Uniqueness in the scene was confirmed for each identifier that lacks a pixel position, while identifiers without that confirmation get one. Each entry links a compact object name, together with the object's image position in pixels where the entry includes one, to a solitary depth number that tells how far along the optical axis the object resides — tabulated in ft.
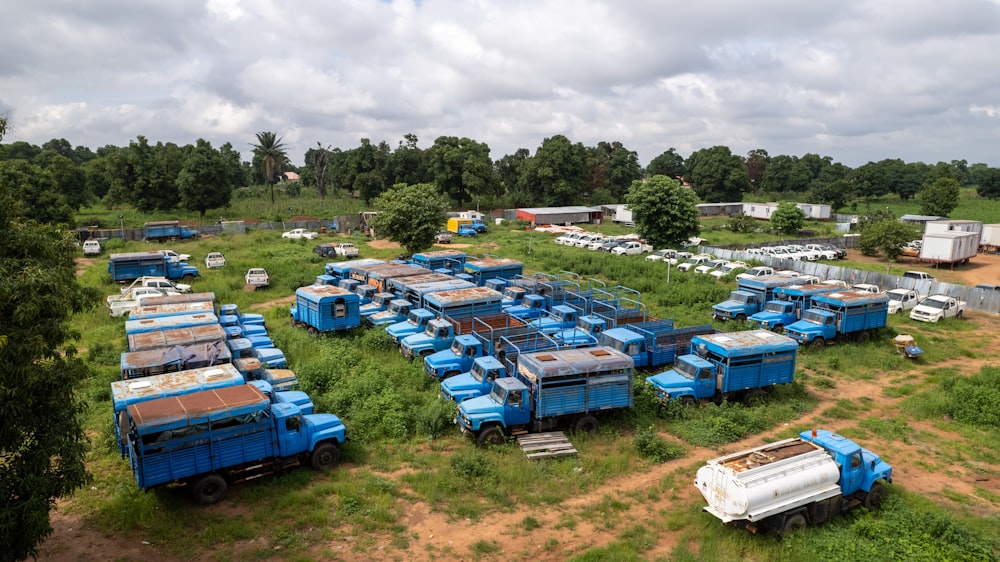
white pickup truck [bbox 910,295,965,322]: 98.43
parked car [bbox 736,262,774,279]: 120.16
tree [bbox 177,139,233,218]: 215.51
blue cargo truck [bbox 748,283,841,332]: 87.92
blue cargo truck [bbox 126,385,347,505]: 40.19
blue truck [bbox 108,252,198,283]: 119.85
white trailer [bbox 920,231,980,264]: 145.07
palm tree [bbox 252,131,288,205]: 259.39
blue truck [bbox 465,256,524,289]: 109.81
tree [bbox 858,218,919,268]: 153.69
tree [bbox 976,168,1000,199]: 355.15
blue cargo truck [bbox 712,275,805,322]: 94.43
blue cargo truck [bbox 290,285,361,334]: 81.61
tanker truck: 37.86
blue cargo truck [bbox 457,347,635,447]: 52.60
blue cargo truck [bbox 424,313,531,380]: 66.44
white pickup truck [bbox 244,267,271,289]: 118.83
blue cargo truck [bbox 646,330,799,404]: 61.05
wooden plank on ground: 50.47
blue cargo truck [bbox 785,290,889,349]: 82.43
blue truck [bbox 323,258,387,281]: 113.09
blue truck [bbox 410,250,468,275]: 120.78
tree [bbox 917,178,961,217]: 250.37
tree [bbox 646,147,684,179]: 416.05
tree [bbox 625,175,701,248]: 147.02
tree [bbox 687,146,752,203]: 320.50
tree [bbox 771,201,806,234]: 214.07
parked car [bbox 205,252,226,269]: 138.21
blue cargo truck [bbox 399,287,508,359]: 73.46
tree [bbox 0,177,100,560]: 27.22
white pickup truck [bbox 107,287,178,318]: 95.71
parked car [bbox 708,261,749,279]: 131.24
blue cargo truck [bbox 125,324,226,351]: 61.57
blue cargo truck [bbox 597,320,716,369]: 69.95
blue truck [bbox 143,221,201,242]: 176.24
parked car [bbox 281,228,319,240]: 188.85
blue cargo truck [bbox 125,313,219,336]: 68.18
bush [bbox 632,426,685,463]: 51.52
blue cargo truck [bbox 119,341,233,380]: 55.52
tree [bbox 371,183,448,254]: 135.03
